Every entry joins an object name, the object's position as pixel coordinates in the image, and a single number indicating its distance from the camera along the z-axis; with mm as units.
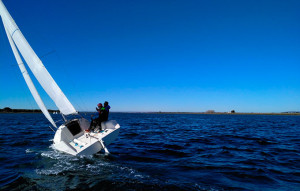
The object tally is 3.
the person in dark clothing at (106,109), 10664
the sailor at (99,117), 10492
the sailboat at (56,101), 9617
